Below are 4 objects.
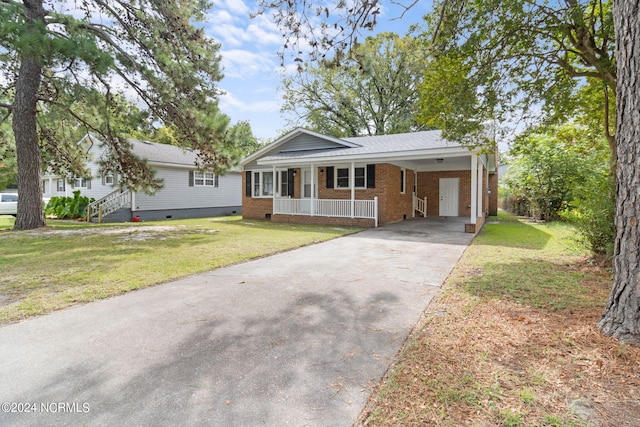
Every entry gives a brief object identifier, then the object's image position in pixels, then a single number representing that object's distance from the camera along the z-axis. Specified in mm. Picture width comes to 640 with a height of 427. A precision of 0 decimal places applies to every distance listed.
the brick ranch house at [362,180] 12750
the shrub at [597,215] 5394
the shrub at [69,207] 16531
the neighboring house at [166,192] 16375
